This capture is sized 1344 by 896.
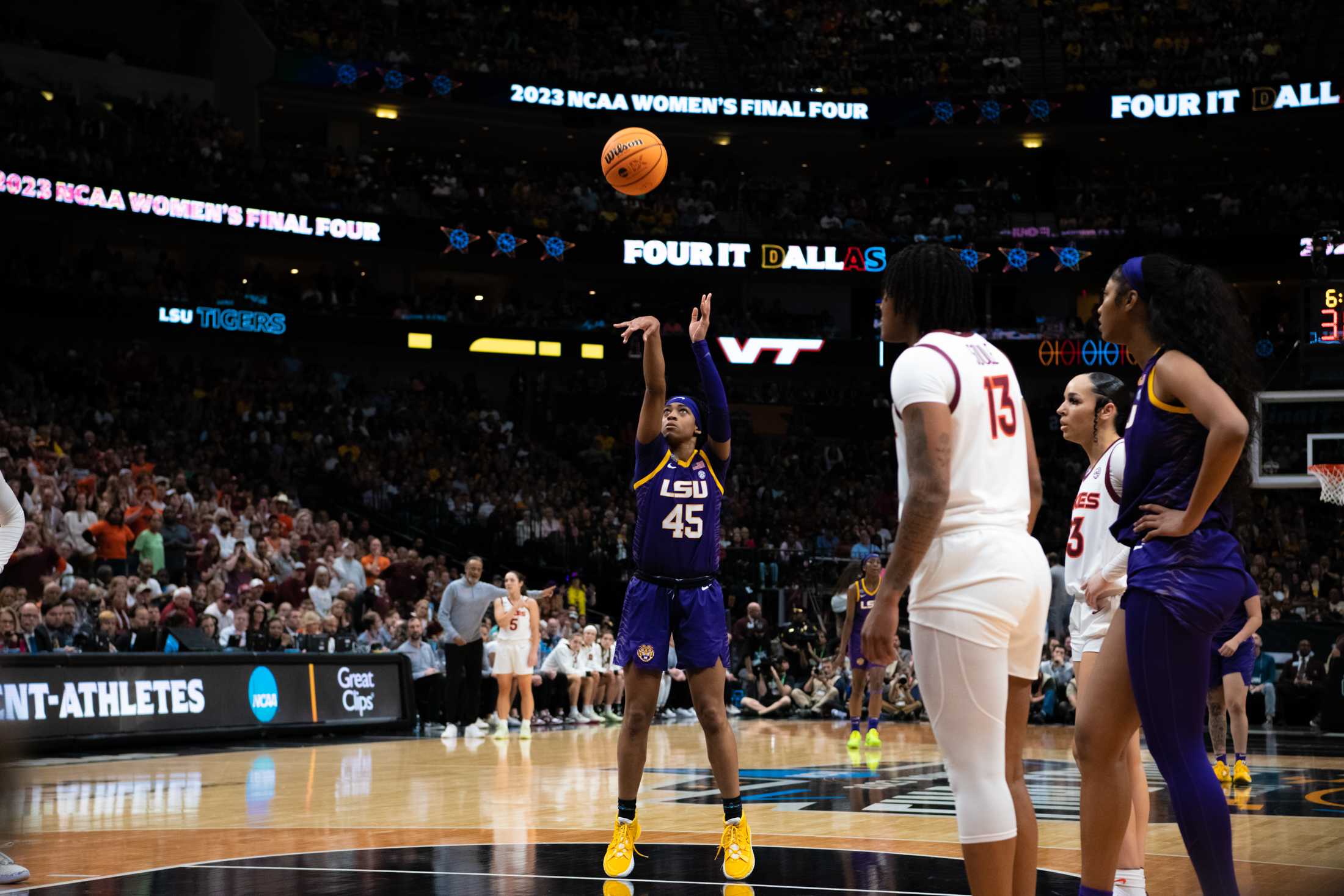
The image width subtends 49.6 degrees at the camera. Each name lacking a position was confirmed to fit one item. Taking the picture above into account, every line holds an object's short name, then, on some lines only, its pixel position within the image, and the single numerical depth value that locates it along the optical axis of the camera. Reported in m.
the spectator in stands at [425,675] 19.69
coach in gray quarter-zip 18.80
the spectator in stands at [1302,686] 21.81
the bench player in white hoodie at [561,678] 21.75
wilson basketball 11.31
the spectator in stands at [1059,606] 23.98
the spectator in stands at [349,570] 21.28
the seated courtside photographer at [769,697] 24.19
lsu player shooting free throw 7.62
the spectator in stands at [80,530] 19.16
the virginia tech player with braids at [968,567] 4.32
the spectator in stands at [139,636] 16.05
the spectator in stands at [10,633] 14.48
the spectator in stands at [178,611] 17.03
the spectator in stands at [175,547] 20.33
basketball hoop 18.20
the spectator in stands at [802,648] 25.53
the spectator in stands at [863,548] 31.38
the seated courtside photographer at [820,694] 24.06
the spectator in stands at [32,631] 14.70
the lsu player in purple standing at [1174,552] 4.72
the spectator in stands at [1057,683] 21.39
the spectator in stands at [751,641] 25.45
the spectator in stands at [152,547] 19.84
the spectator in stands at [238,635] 17.36
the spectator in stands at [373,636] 19.34
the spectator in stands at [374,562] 22.84
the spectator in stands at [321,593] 19.97
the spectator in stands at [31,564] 17.61
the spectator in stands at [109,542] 19.53
